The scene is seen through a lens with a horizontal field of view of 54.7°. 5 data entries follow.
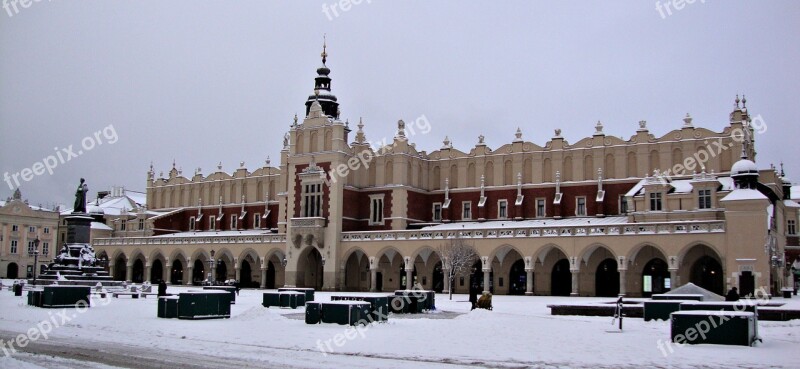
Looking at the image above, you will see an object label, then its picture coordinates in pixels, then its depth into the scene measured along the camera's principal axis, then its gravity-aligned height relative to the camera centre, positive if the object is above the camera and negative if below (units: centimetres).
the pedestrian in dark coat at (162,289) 3897 -145
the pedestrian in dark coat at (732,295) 2998 -92
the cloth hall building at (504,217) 4741 +376
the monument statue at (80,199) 5278 +404
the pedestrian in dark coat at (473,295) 3366 -126
